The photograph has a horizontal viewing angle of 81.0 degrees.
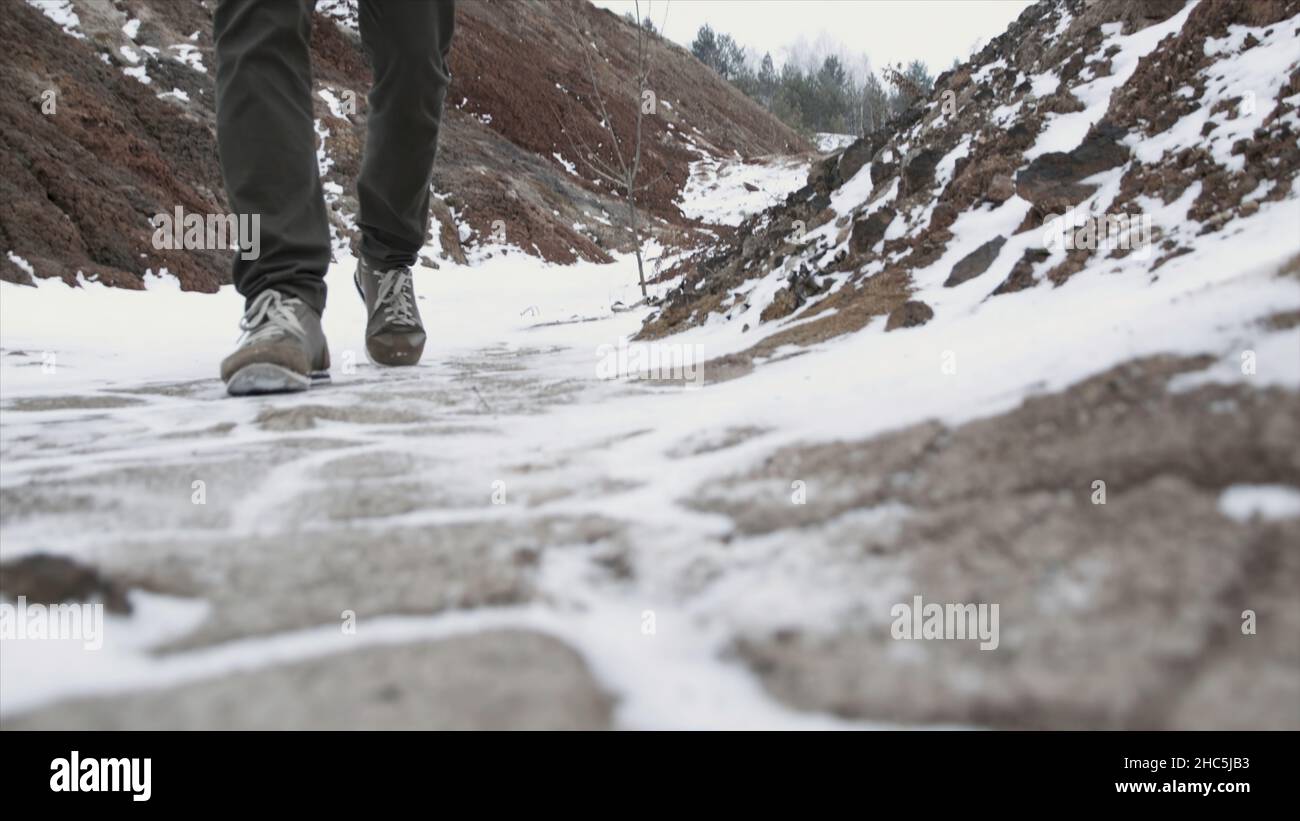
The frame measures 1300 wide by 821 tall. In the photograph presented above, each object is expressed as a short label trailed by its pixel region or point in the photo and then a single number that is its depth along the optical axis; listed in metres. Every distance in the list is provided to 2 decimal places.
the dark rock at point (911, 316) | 2.26
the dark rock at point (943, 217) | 3.05
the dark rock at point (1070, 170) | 2.63
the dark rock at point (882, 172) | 4.06
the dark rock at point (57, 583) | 0.68
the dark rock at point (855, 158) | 4.74
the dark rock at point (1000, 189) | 2.93
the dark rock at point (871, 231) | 3.40
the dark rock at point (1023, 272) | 2.29
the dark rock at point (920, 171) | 3.55
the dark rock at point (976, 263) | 2.62
